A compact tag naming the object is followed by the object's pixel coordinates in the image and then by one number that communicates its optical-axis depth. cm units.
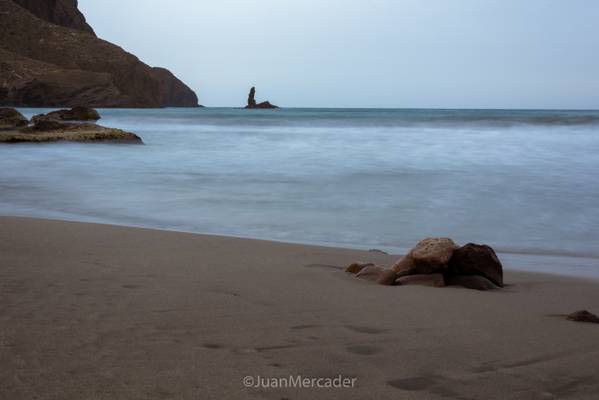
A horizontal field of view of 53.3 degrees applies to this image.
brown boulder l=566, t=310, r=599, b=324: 299
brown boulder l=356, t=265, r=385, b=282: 381
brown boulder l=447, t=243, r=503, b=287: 380
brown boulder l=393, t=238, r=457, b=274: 382
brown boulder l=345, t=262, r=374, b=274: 398
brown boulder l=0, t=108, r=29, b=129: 2145
